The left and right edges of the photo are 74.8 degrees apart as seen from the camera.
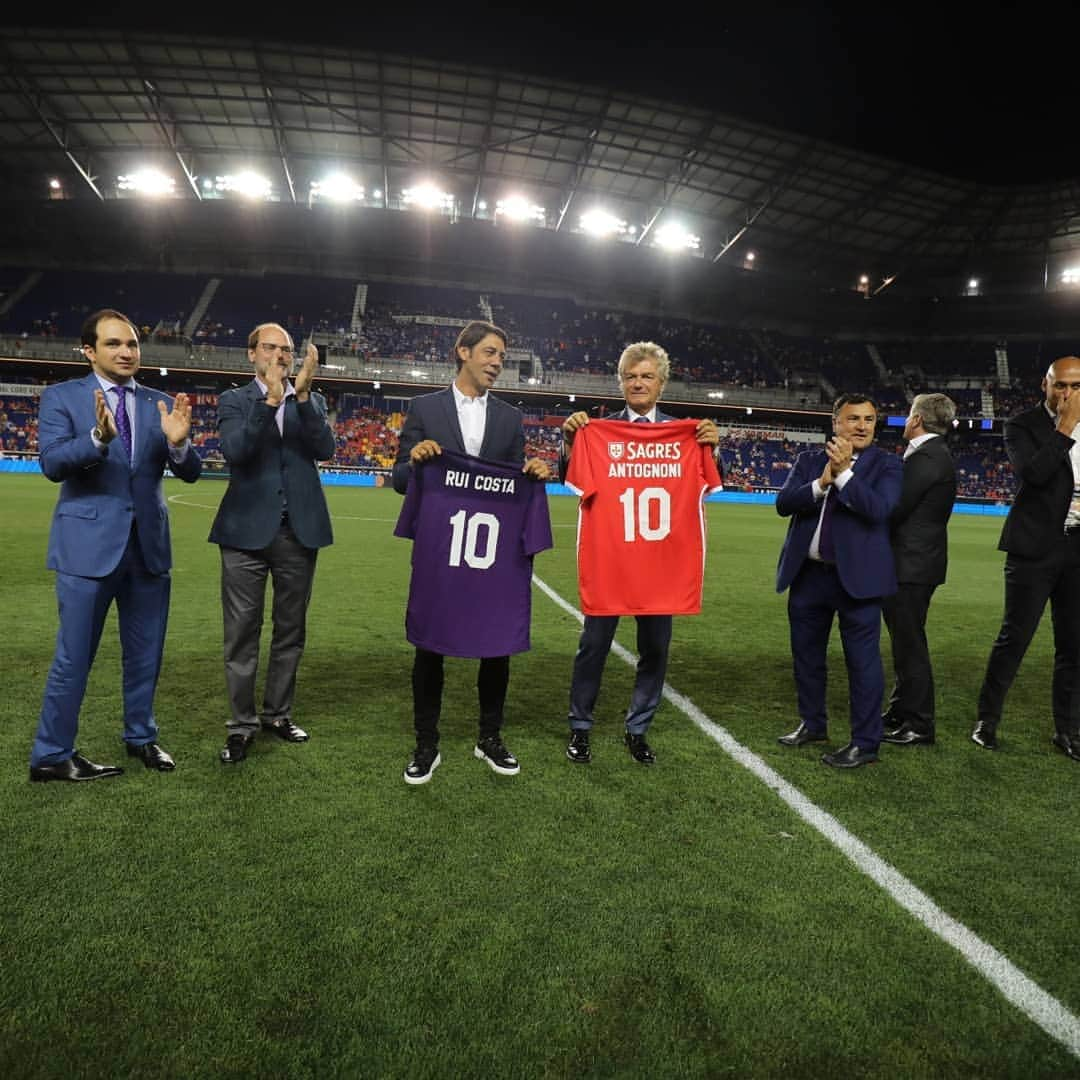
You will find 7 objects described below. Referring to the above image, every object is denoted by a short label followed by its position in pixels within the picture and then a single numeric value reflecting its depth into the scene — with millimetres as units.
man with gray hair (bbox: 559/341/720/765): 3795
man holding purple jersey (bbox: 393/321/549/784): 3508
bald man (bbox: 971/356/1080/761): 4109
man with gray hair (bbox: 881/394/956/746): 4219
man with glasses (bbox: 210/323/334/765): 3641
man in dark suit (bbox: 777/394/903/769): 3777
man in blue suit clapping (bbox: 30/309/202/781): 3268
